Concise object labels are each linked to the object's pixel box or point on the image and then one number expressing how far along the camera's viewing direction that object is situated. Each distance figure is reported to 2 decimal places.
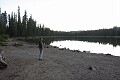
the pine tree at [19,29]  42.71
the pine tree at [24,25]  43.50
